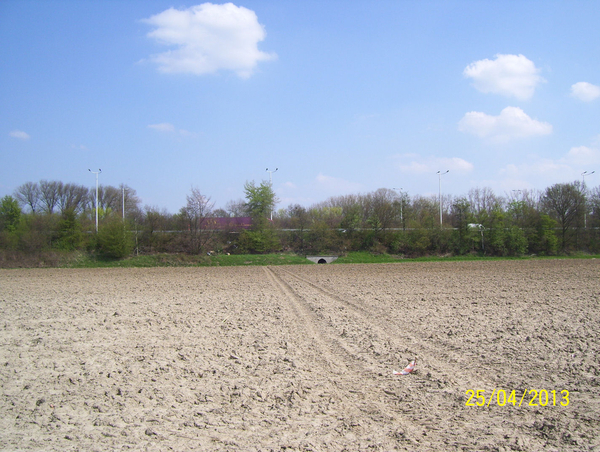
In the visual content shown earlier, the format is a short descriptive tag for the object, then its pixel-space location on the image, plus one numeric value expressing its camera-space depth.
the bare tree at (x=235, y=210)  67.51
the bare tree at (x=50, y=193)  70.88
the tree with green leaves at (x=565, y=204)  45.81
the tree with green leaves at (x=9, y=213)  43.47
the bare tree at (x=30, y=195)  67.46
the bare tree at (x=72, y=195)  72.88
